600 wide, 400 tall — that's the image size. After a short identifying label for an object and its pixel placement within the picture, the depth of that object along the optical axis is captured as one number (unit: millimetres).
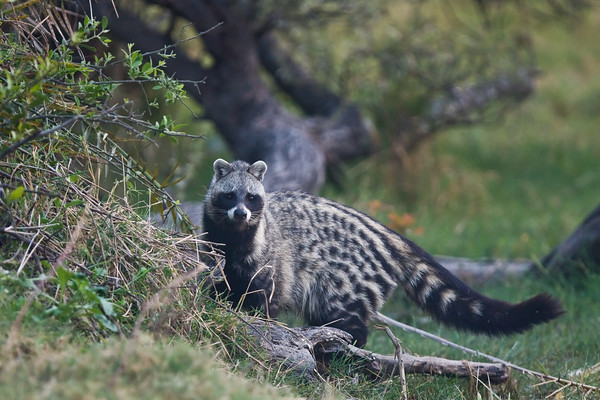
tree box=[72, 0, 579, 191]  20687
